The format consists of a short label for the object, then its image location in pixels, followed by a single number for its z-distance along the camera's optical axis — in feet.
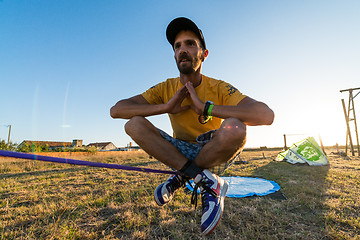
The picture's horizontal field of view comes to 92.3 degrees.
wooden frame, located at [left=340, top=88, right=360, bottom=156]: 45.34
